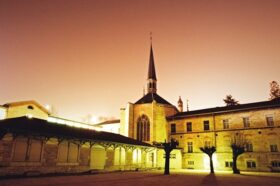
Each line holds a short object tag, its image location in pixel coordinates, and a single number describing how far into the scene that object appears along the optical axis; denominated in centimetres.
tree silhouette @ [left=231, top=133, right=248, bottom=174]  2820
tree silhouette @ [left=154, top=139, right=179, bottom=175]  2267
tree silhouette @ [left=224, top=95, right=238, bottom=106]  4744
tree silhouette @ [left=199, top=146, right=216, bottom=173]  2464
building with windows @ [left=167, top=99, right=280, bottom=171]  2661
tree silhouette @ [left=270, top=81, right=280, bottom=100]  4050
